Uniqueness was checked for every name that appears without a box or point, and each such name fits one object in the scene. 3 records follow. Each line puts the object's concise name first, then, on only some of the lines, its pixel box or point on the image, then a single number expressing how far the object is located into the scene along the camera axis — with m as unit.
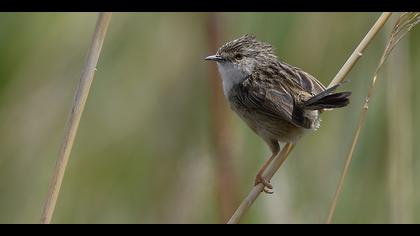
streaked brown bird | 7.40
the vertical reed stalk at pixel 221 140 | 7.21
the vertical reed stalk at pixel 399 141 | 7.50
